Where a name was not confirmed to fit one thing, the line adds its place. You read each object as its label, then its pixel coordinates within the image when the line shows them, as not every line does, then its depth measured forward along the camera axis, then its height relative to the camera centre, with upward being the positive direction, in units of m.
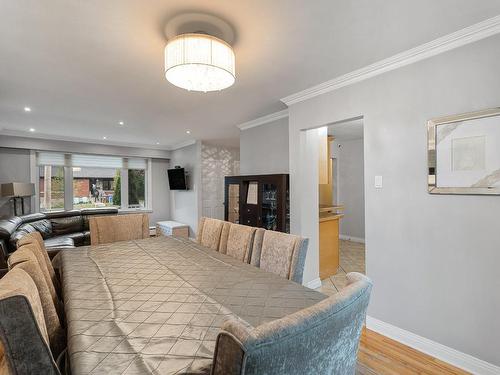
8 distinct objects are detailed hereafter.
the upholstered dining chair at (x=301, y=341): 0.51 -0.35
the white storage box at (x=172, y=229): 6.07 -1.02
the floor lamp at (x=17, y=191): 4.38 -0.04
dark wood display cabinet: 3.26 -0.21
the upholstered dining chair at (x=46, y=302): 1.13 -0.52
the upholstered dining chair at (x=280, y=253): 1.63 -0.46
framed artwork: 1.72 +0.22
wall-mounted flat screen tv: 6.24 +0.21
